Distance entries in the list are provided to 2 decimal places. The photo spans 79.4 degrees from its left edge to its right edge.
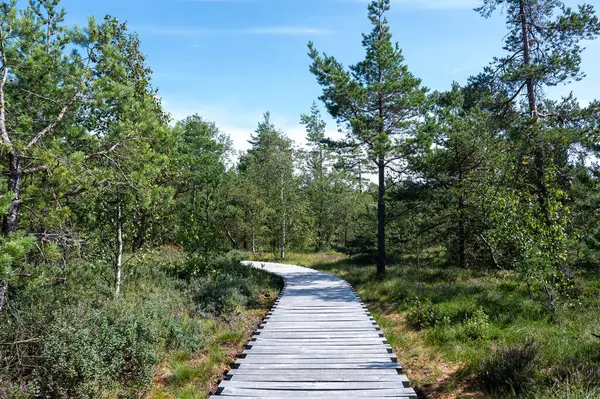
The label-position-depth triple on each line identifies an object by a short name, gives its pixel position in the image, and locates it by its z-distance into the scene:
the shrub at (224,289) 10.91
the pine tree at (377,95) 15.57
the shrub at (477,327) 7.53
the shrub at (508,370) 5.04
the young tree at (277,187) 29.58
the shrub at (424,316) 8.79
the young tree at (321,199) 35.38
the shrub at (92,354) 4.95
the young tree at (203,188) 12.39
